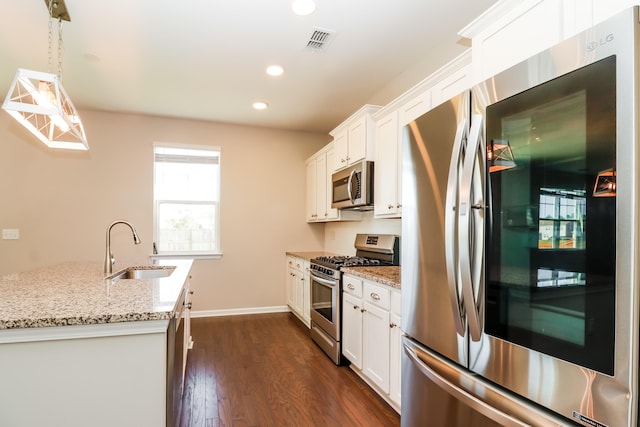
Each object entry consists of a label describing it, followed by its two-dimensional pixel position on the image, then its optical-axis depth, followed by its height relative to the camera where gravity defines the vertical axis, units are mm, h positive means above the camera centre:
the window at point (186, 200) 4656 +186
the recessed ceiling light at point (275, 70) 3135 +1319
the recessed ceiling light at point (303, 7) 2223 +1351
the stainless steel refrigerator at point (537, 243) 853 -83
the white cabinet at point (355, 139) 3186 +749
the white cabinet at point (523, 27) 1126 +710
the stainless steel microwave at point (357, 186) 3178 +271
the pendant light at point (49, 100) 1950 +695
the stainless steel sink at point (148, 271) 2895 -496
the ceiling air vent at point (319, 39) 2574 +1343
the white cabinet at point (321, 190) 4086 +322
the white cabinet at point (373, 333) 2229 -860
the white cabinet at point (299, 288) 4078 -936
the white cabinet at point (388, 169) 2762 +386
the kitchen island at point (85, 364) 1257 -571
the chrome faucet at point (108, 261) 2479 -349
